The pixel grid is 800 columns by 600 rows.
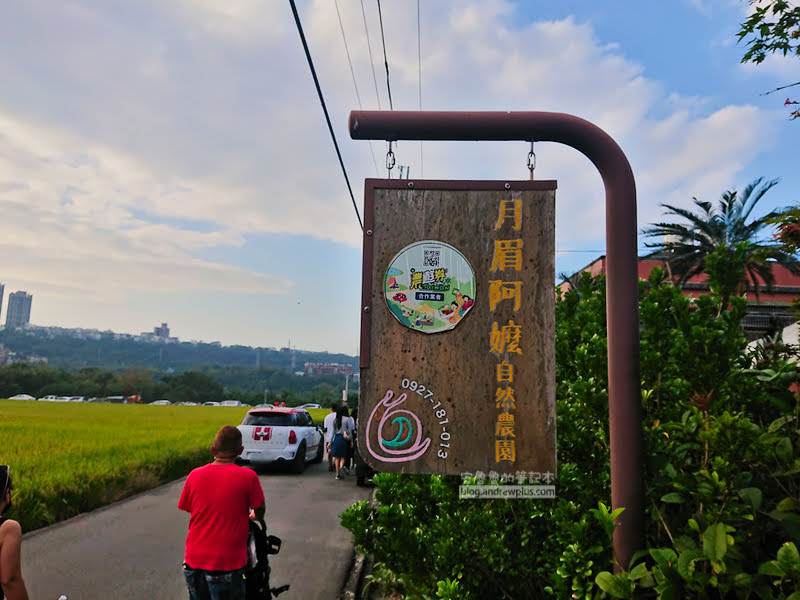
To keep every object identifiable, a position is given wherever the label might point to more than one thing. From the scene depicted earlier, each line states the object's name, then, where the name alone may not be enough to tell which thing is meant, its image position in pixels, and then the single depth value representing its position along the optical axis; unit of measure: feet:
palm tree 68.40
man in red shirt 11.30
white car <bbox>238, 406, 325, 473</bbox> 42.34
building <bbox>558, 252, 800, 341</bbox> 83.87
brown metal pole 8.99
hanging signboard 8.99
